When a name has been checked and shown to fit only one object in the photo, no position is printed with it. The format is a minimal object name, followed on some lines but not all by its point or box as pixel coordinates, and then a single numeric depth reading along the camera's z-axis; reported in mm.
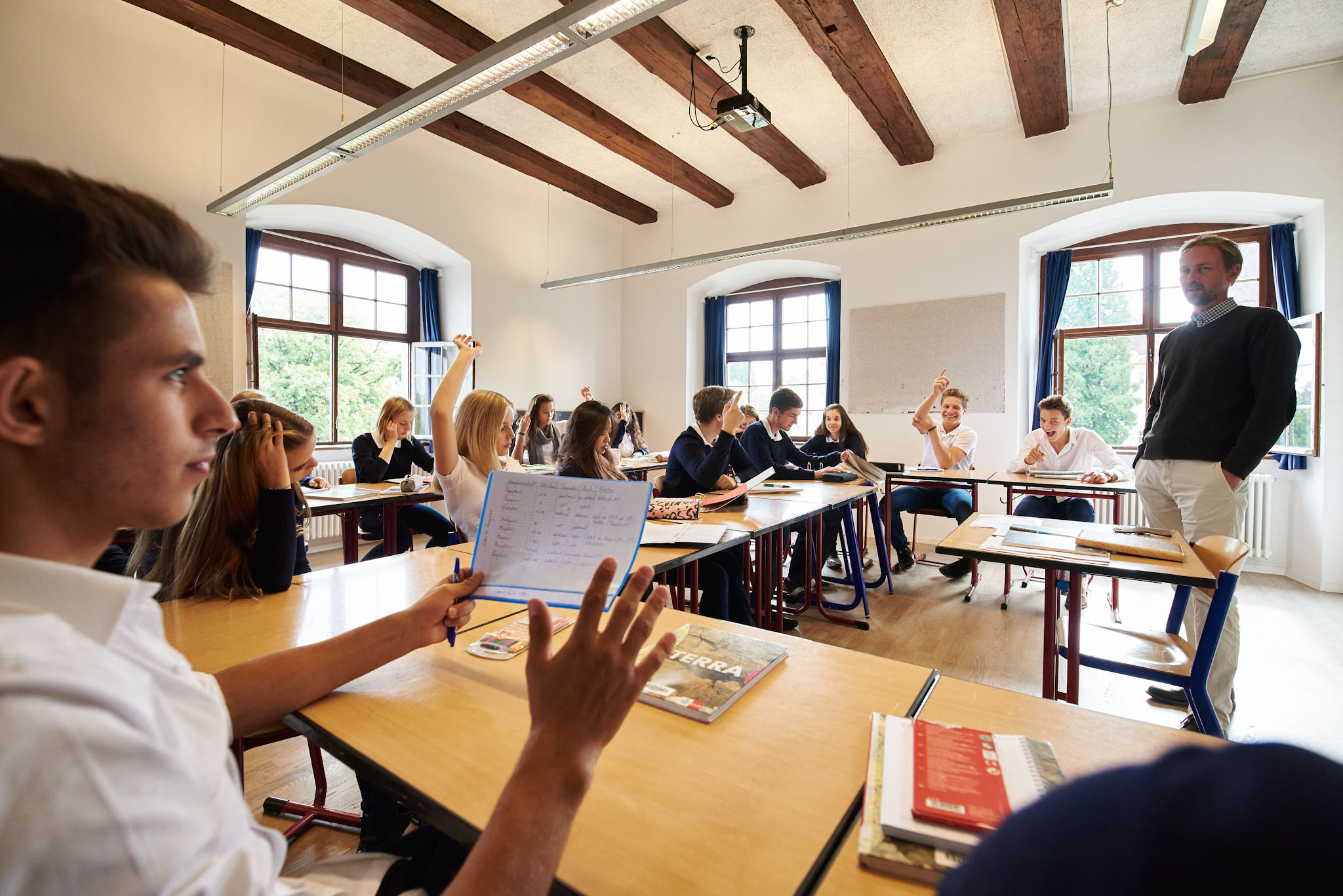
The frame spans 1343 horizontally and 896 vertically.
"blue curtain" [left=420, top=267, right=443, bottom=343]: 6777
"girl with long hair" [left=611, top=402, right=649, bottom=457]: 7137
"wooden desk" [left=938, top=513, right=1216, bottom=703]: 1741
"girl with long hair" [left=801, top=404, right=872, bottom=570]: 5418
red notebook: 654
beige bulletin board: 5840
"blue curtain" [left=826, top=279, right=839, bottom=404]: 7098
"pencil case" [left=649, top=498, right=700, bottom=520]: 2646
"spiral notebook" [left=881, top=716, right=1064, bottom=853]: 646
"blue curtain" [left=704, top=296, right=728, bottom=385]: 8023
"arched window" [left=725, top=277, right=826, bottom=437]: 7453
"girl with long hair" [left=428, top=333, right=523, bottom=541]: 2701
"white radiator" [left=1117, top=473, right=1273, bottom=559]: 4941
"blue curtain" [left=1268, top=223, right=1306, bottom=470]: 4922
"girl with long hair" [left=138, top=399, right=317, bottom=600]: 1506
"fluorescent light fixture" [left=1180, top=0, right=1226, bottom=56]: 2738
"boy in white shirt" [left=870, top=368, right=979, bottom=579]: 4773
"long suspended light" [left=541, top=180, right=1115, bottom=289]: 4230
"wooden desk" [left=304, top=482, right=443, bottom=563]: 3537
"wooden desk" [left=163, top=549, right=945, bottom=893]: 655
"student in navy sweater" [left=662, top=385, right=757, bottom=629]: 2965
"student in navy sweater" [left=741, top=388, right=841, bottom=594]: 4301
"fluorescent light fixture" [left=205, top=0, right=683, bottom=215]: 2824
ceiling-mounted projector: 4336
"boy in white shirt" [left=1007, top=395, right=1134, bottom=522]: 4523
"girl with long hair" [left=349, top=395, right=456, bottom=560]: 4289
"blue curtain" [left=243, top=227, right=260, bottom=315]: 5215
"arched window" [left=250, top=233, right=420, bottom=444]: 5719
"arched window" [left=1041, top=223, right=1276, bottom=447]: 5516
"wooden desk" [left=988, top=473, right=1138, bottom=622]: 3781
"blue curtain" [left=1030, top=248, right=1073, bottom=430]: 5922
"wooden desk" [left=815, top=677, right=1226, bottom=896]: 812
